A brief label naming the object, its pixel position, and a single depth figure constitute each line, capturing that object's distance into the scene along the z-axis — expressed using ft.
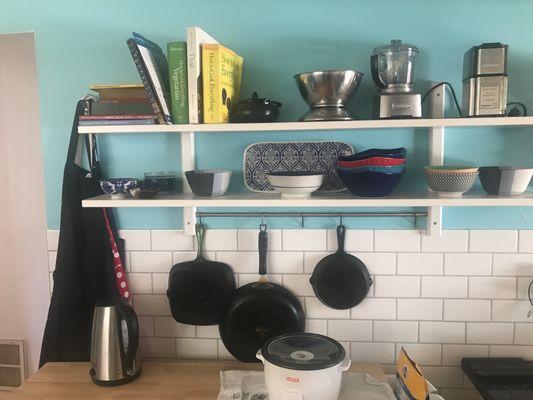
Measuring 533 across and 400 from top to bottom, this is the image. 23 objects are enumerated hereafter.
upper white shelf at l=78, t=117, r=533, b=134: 4.79
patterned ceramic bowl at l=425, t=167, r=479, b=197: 4.81
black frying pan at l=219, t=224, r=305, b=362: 5.69
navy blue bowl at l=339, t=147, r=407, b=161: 4.98
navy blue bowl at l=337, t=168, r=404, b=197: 4.86
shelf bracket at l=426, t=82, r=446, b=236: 5.34
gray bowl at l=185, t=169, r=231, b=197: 5.19
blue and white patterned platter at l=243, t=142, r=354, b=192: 5.64
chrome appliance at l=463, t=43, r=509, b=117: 4.89
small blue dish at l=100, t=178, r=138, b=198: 5.27
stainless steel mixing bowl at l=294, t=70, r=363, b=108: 4.98
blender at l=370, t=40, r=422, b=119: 4.96
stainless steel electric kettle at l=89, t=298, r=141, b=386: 5.24
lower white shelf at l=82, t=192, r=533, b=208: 4.82
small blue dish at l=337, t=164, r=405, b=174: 4.83
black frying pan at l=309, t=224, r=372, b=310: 5.65
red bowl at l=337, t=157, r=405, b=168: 4.83
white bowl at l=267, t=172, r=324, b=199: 4.98
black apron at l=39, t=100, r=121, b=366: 5.77
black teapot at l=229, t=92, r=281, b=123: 5.13
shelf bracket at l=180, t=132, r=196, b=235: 5.71
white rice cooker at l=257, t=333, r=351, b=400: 4.43
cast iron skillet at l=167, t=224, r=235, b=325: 5.82
